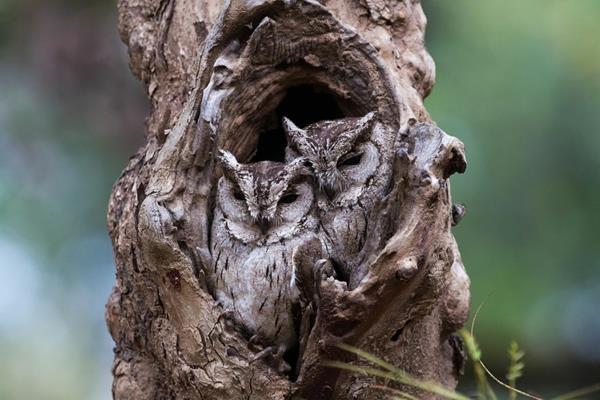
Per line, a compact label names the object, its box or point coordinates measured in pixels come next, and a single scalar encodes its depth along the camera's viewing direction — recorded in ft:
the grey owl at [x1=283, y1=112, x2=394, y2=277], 15.33
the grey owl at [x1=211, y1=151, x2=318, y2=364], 14.94
